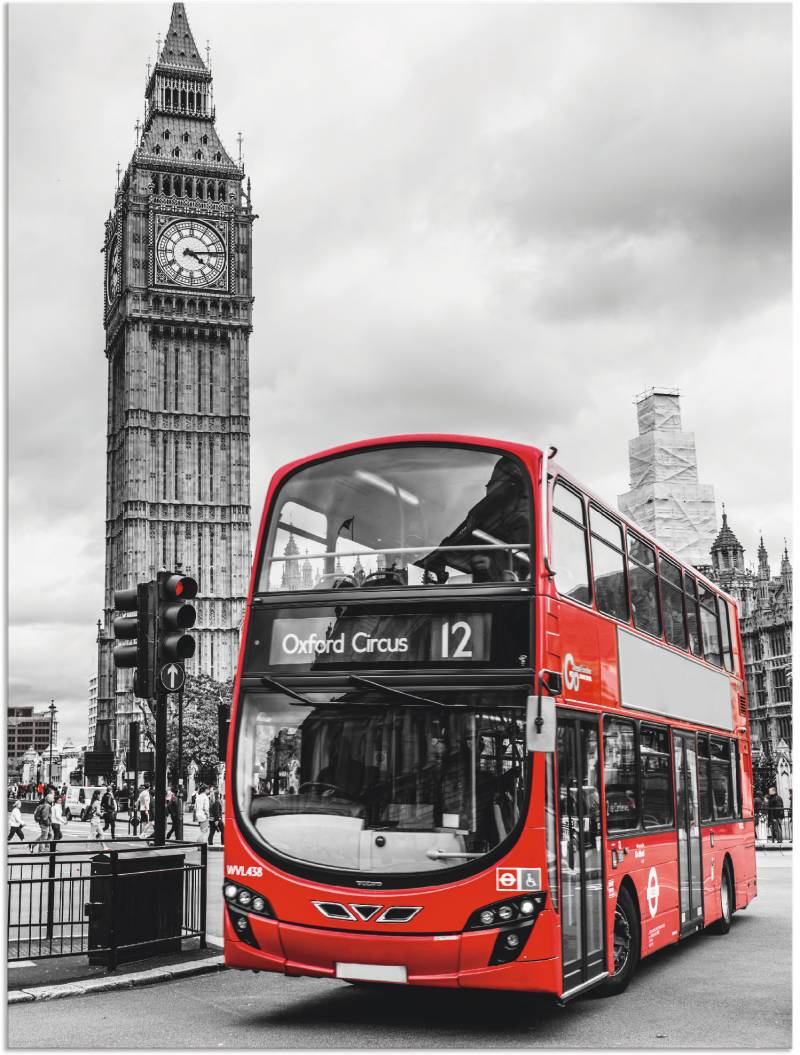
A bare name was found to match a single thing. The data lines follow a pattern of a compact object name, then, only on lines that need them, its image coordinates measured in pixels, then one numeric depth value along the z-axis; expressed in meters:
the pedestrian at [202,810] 30.44
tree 65.62
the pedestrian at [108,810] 31.61
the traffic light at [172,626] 10.60
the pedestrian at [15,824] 30.38
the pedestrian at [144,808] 32.81
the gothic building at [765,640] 87.56
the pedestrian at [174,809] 28.39
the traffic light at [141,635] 10.61
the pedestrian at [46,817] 28.79
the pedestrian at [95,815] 37.91
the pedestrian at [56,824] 27.67
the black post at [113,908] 10.09
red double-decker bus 7.82
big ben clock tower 89.88
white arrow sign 10.64
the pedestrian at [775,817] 31.39
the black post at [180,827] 28.97
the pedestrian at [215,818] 31.51
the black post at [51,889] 10.87
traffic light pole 10.58
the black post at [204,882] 11.29
